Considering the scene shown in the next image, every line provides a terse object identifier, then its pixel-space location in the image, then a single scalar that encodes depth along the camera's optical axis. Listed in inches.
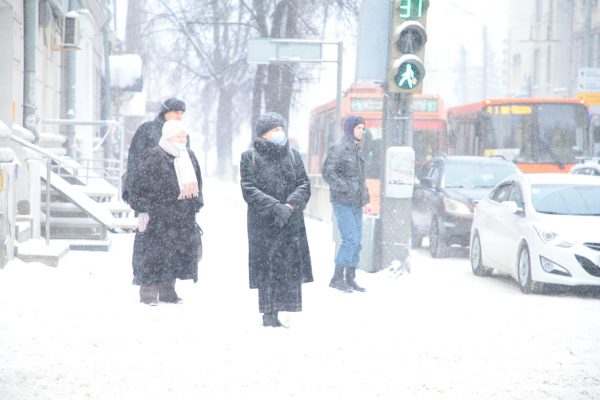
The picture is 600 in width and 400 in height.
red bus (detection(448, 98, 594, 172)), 968.3
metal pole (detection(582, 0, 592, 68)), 1386.7
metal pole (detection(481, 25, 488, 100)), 2212.6
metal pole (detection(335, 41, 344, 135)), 736.3
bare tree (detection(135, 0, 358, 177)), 1108.5
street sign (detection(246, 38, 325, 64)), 741.9
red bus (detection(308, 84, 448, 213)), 954.7
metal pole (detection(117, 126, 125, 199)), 708.7
